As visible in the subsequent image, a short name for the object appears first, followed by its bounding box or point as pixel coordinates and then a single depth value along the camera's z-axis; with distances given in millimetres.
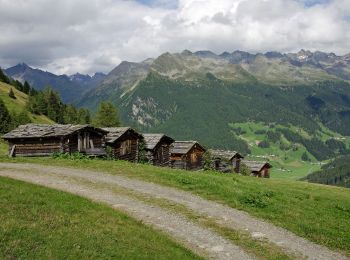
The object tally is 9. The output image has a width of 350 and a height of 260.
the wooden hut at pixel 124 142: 67250
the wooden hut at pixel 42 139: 55250
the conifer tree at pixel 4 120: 118562
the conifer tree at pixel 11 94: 167050
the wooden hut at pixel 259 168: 109938
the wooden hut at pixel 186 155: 85750
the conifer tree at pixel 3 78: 196425
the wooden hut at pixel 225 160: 97000
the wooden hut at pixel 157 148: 77125
